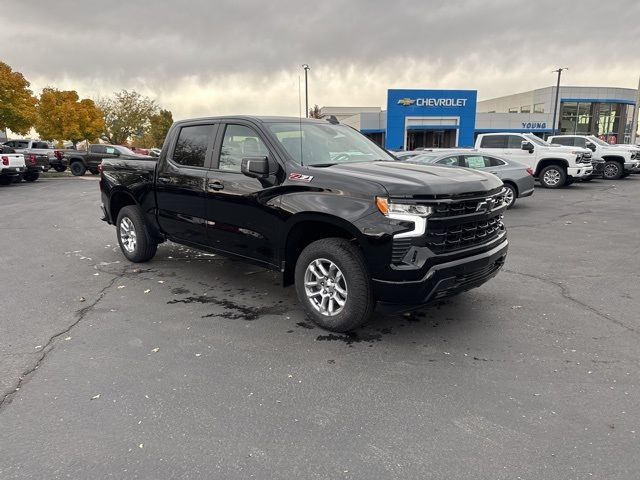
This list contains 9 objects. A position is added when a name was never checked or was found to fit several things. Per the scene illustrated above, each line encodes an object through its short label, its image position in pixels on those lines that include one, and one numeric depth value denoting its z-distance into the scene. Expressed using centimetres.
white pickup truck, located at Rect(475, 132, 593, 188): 1634
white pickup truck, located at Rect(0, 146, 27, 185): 1867
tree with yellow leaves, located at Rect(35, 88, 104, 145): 3941
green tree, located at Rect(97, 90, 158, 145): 6438
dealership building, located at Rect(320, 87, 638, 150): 4453
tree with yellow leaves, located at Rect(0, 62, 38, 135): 2525
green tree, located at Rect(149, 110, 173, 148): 6800
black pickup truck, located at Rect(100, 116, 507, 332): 373
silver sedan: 1166
